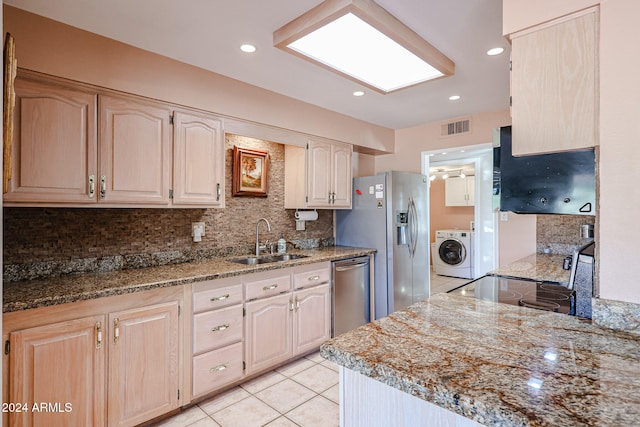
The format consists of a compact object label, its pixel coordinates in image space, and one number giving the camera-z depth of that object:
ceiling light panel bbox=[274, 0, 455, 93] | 1.73
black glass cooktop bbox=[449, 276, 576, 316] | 1.60
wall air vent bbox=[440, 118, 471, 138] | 3.76
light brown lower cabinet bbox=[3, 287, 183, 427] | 1.59
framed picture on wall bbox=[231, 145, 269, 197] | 3.07
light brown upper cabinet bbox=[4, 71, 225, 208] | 1.80
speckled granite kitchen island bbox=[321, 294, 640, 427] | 0.71
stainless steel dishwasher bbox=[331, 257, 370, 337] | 3.21
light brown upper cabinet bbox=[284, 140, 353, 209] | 3.37
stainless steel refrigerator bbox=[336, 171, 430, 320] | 3.61
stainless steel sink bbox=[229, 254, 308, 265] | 3.01
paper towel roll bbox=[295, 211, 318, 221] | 3.62
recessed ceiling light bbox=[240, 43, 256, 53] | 2.16
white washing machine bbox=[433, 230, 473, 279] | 6.14
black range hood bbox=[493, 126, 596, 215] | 1.22
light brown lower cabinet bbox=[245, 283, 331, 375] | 2.52
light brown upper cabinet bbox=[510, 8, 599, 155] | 1.17
